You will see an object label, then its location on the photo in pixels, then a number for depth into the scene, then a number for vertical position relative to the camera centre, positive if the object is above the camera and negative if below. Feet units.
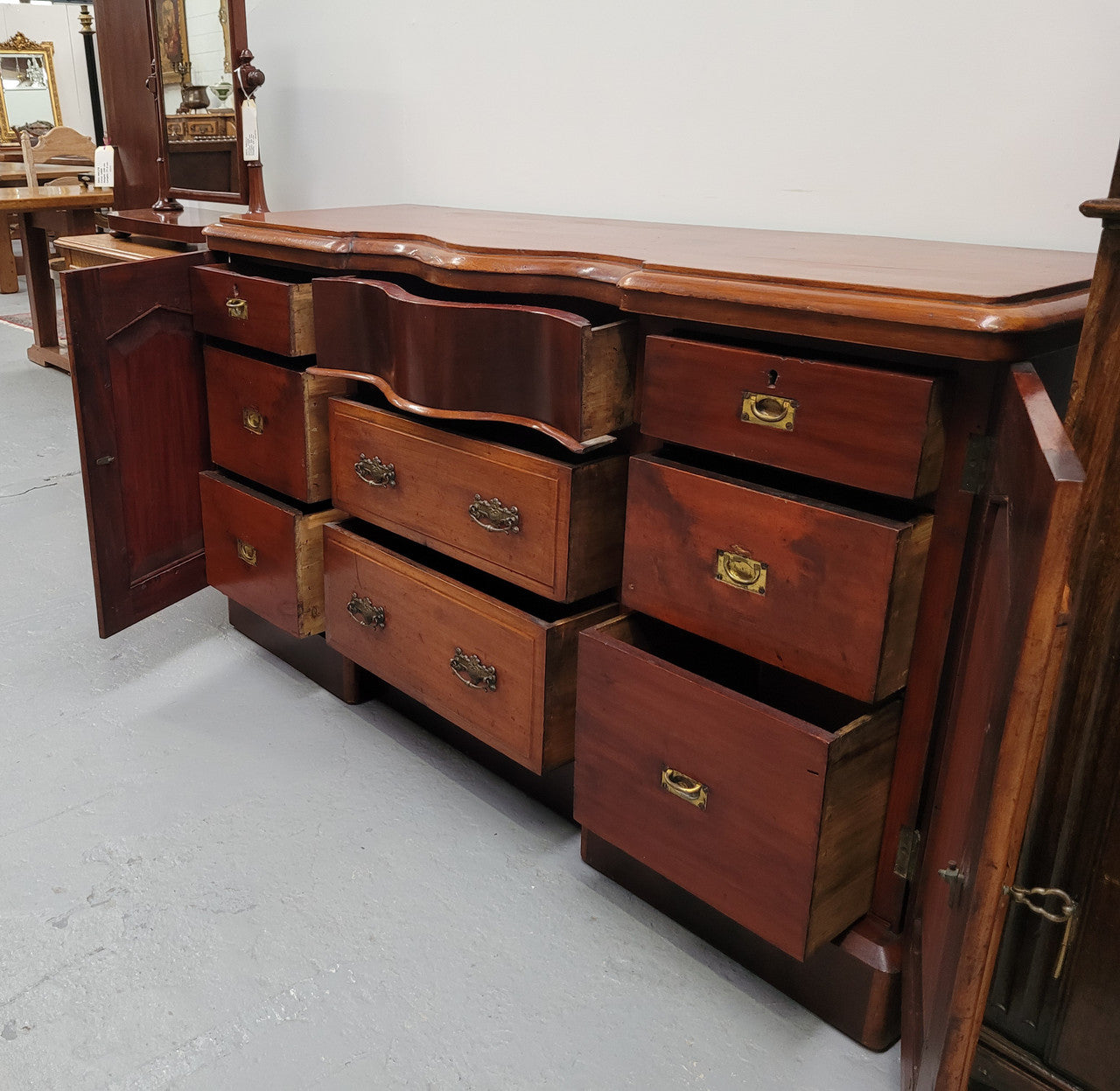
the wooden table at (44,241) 15.34 -1.28
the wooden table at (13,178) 21.06 -0.50
